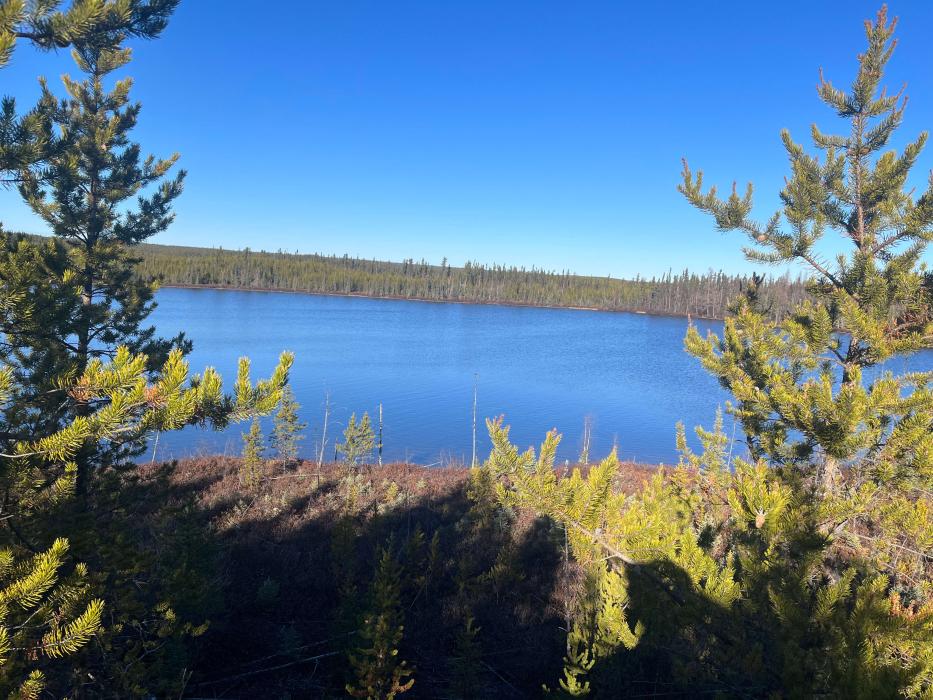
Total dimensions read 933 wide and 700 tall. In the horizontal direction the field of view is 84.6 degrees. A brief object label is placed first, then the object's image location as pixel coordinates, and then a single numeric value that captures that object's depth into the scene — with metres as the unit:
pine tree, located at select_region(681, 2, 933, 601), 3.49
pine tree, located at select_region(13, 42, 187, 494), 9.70
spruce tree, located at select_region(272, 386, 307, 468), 15.34
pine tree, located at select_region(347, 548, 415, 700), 4.52
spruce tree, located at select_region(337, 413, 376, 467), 14.81
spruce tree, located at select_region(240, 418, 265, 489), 12.55
